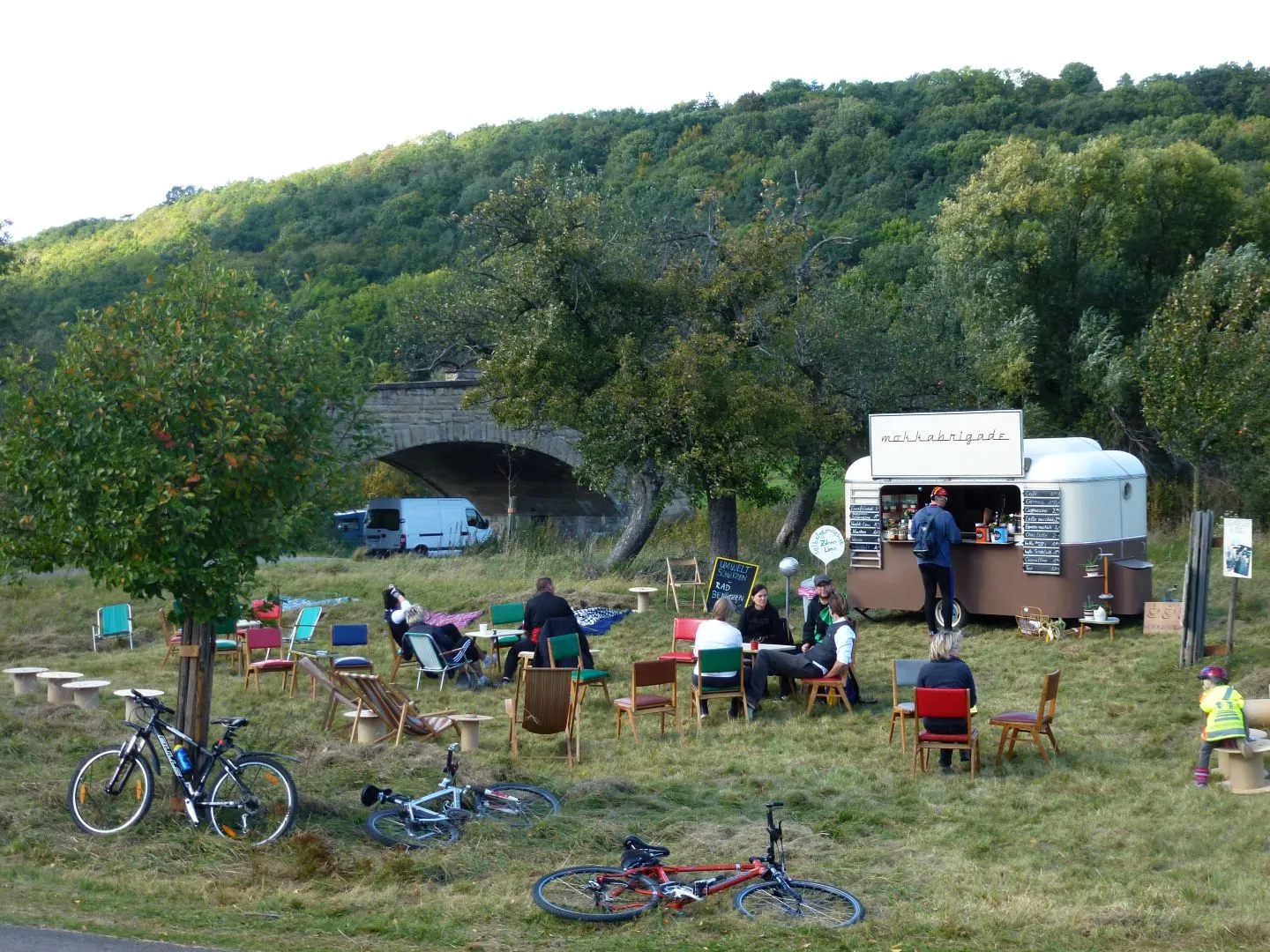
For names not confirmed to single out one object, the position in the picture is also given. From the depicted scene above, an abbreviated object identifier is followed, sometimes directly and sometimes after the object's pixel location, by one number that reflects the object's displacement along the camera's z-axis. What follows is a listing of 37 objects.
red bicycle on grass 6.23
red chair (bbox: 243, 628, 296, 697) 13.52
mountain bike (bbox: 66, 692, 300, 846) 7.49
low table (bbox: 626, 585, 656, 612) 17.86
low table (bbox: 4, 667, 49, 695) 12.84
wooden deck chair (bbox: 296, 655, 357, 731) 11.27
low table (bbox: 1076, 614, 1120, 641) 14.55
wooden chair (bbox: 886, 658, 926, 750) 10.40
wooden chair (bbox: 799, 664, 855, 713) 11.36
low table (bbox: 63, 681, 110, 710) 11.77
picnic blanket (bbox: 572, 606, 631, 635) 16.52
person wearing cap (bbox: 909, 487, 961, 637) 14.84
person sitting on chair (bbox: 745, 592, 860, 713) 11.44
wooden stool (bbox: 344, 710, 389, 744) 10.78
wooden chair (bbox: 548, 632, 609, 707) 12.07
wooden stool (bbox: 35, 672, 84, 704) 12.12
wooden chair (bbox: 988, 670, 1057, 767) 9.55
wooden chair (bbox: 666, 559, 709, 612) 18.12
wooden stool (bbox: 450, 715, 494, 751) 10.52
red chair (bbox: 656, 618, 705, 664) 14.01
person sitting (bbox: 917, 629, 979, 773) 9.61
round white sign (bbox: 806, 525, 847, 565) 15.44
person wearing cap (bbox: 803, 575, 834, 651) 12.33
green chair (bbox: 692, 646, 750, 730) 11.17
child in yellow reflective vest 8.74
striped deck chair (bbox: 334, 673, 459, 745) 10.67
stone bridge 29.02
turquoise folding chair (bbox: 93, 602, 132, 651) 15.64
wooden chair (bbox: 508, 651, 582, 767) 9.98
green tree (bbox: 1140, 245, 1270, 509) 13.84
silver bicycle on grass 7.70
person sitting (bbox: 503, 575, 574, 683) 12.93
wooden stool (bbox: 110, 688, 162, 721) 9.91
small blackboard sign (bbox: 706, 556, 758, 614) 16.19
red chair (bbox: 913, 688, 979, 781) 9.25
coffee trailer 14.89
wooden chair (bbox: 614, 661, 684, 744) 10.73
